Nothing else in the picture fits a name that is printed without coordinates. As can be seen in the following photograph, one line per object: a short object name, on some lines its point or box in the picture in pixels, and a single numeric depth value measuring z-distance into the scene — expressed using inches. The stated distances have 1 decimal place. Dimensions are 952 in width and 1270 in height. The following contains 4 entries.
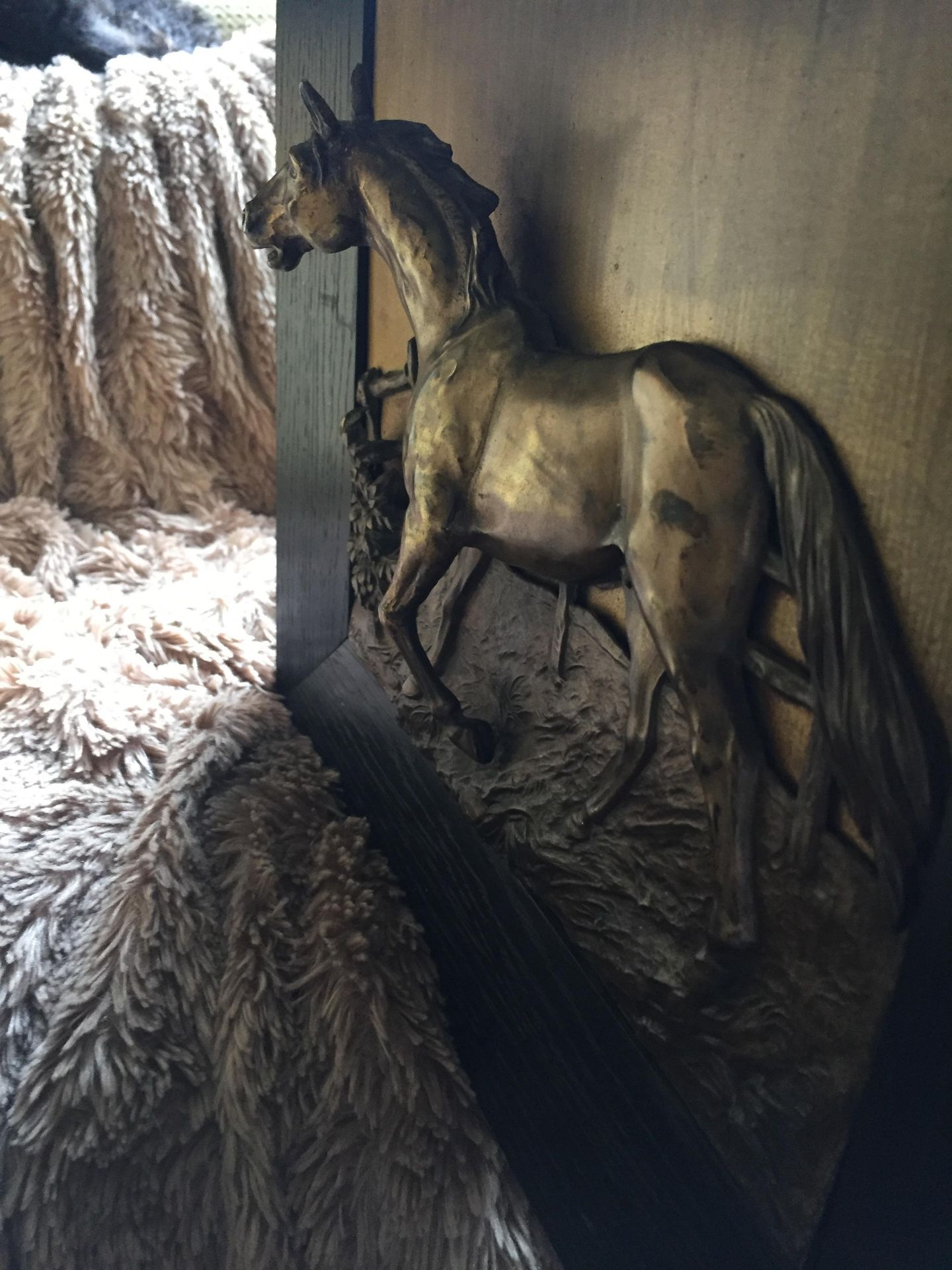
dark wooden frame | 10.6
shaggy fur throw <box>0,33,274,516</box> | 38.5
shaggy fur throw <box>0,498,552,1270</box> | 16.3
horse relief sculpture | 10.9
